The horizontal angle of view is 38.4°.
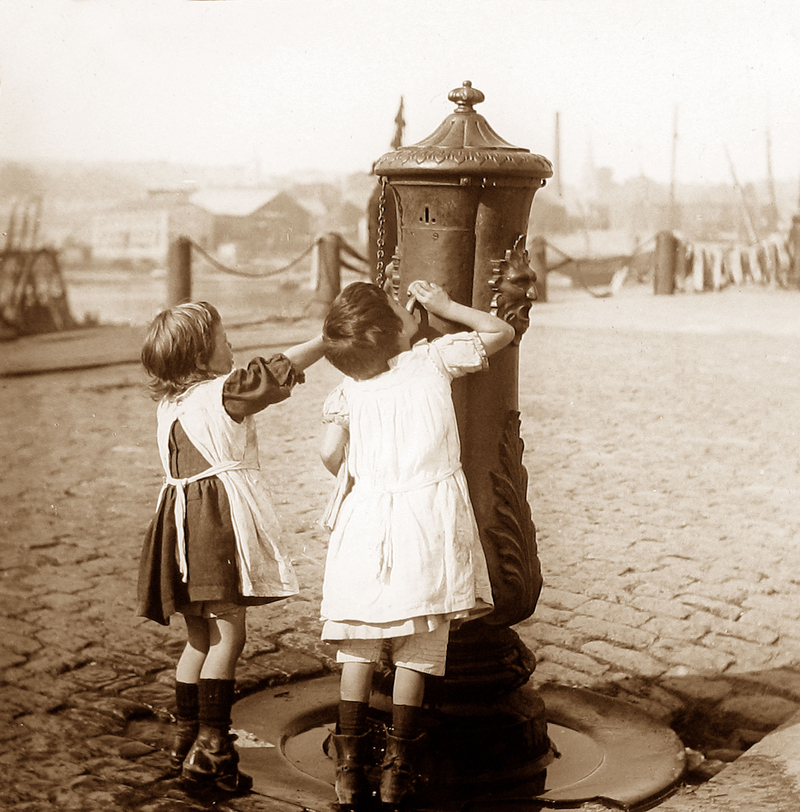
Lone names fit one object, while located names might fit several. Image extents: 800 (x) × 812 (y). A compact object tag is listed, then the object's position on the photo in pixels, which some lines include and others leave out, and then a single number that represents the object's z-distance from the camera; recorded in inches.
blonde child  121.0
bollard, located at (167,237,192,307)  521.3
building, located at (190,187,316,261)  919.0
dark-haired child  114.4
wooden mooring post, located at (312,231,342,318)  556.1
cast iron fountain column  126.3
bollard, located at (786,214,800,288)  823.7
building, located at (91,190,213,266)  852.6
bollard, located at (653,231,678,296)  739.4
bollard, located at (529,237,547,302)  668.0
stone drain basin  119.7
